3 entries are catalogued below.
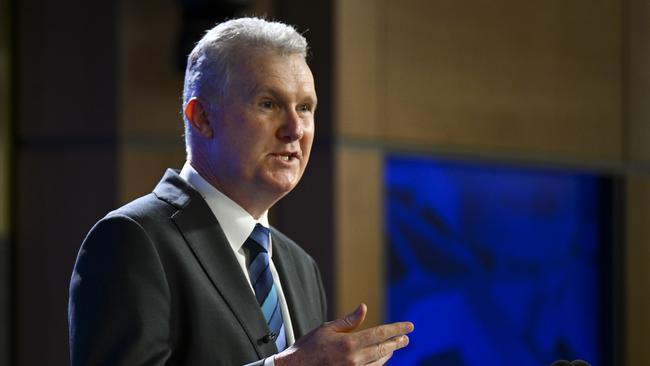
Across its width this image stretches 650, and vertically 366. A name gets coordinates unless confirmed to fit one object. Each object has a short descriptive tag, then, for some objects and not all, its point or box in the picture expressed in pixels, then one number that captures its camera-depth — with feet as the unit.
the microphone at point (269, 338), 13.24
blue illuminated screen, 25.65
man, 12.89
